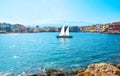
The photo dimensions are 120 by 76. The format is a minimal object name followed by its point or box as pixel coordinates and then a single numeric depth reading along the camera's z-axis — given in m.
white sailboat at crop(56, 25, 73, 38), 48.85
